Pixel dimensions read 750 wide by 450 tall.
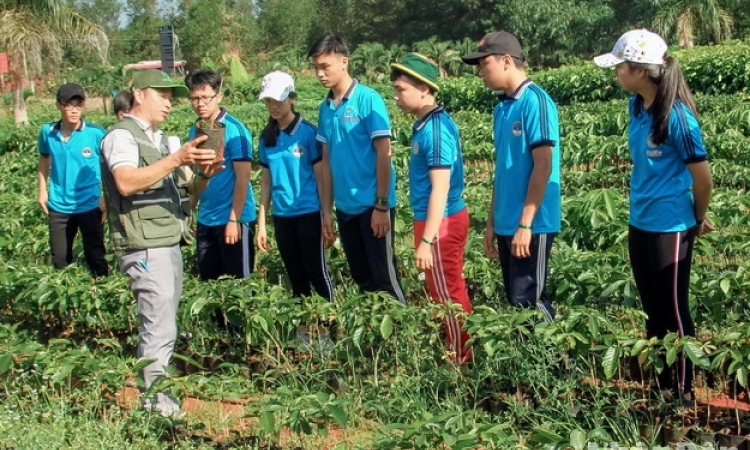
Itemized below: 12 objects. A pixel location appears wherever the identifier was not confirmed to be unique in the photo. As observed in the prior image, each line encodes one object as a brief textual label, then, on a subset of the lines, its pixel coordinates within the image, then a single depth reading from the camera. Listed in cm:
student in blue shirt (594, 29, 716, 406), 346
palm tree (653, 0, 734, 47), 2195
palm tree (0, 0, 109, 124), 1792
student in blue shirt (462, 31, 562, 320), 383
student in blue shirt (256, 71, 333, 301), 479
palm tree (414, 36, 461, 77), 2934
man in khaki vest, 382
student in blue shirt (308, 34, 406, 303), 444
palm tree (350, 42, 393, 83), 2903
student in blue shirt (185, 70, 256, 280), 494
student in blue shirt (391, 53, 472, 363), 407
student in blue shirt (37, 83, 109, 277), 620
